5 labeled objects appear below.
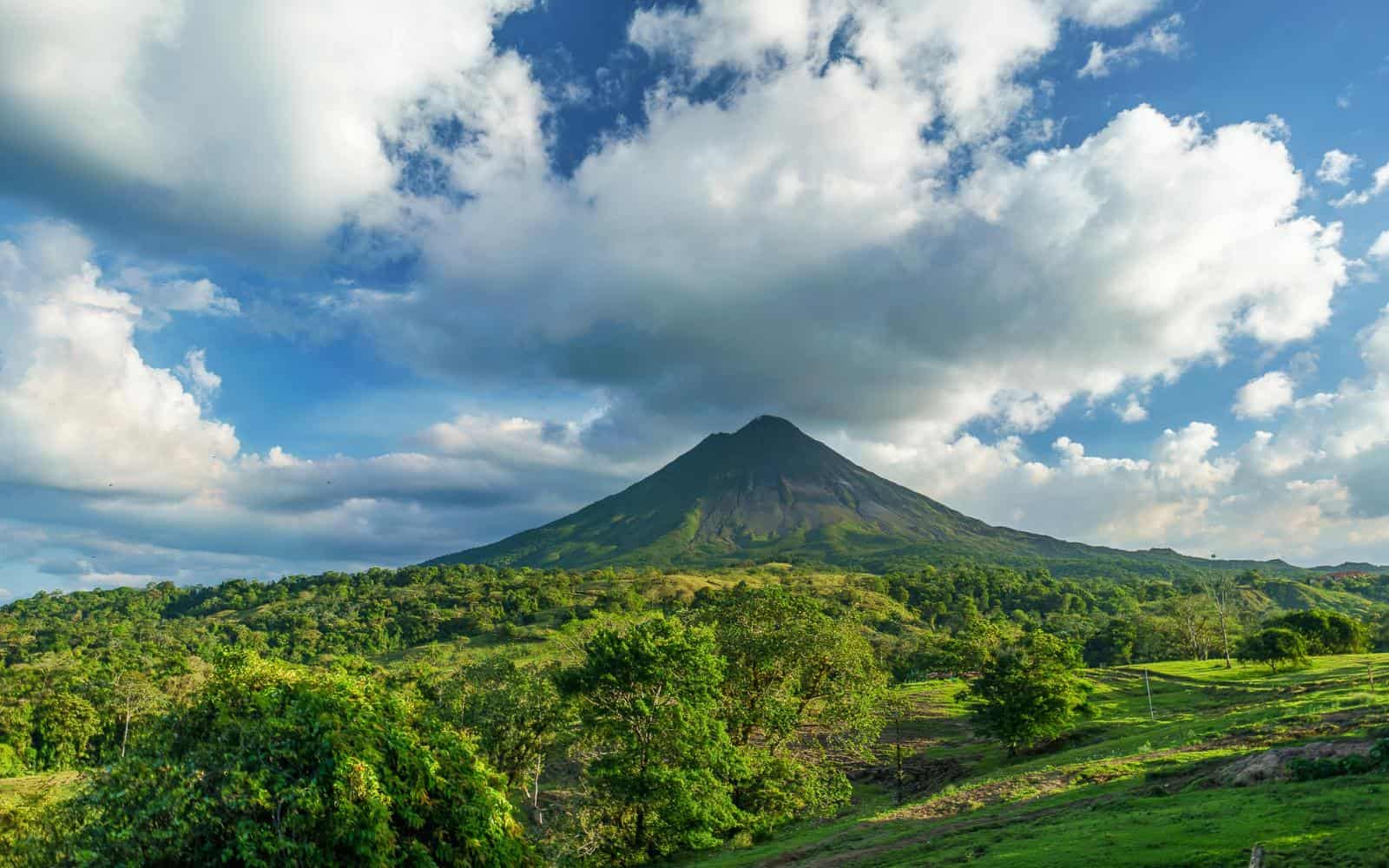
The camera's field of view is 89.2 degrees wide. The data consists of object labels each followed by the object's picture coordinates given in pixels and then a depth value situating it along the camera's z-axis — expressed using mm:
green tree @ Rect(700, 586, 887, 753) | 42406
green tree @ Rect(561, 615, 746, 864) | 29406
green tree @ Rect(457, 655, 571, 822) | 47000
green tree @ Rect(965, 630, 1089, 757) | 48469
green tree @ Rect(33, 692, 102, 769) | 79062
